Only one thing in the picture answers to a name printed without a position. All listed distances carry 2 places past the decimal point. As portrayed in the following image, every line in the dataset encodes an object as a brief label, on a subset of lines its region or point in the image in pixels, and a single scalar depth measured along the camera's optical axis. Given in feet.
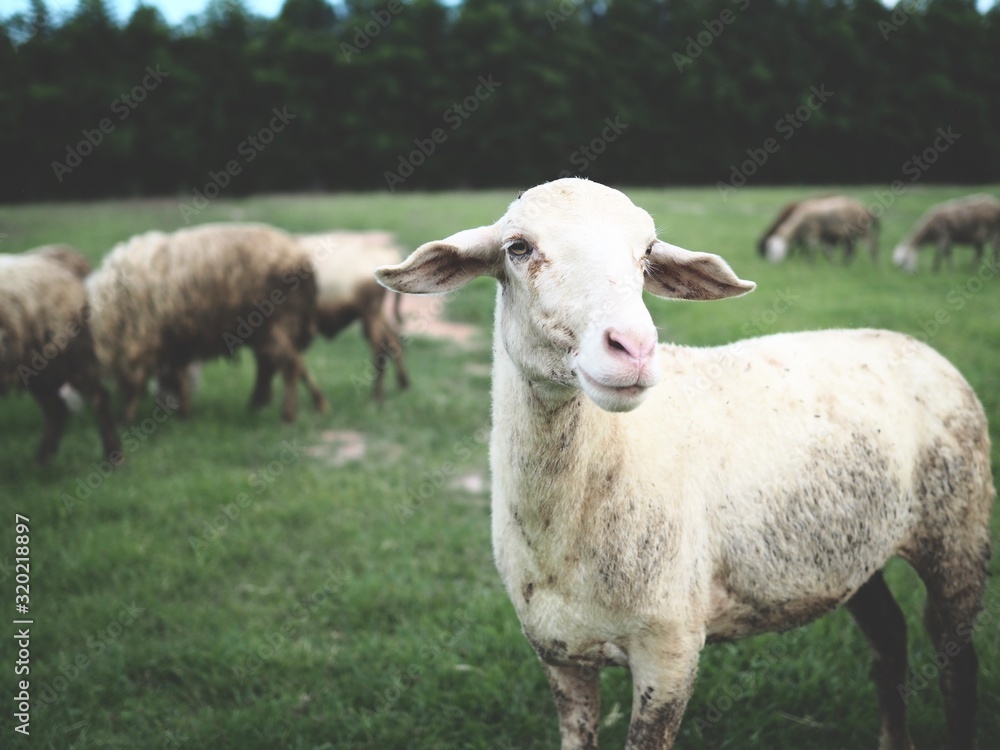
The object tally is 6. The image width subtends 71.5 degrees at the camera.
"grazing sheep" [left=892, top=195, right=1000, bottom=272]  41.09
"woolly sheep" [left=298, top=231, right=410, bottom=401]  25.58
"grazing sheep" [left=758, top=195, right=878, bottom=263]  47.16
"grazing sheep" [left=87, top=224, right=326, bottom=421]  21.84
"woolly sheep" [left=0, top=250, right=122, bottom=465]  17.81
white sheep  6.49
